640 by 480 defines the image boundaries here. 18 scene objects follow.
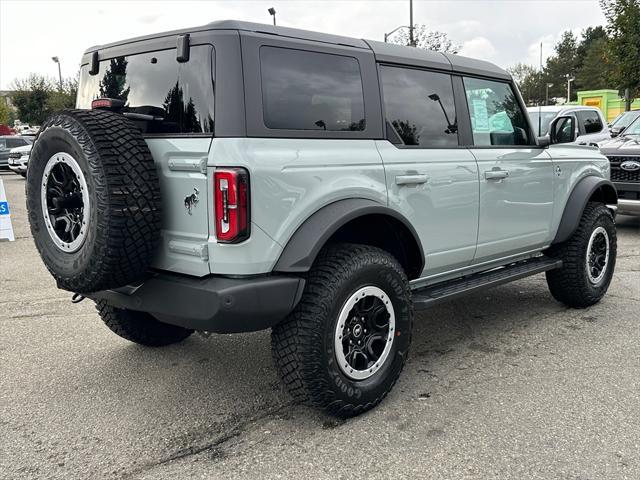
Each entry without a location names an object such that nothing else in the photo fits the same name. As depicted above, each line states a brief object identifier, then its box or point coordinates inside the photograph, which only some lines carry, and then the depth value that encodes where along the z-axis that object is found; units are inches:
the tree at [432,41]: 1128.4
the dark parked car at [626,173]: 328.2
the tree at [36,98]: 2151.8
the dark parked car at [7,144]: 989.8
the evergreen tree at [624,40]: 727.1
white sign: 356.5
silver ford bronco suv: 112.0
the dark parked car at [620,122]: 432.0
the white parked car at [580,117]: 432.8
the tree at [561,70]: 3235.7
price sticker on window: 169.2
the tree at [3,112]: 2421.3
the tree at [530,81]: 2928.2
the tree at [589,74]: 2581.2
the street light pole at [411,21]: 980.3
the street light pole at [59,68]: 2281.6
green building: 1242.0
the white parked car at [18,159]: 842.2
